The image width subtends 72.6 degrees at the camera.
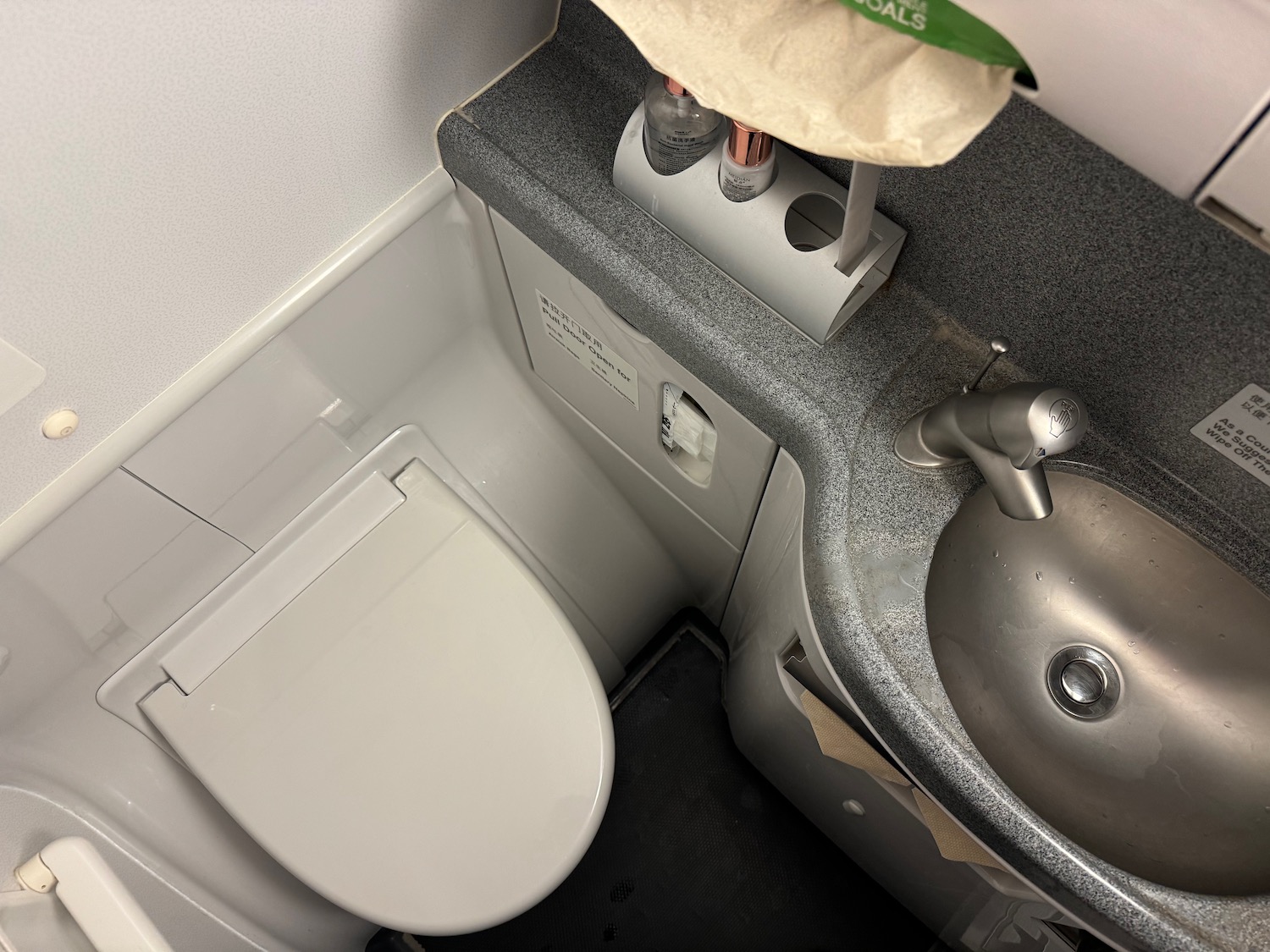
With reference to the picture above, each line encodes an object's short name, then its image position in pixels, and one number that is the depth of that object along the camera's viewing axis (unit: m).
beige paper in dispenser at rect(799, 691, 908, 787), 0.75
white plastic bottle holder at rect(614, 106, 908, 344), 0.68
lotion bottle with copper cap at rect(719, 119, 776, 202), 0.66
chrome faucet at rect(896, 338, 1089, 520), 0.55
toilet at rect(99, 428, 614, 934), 0.95
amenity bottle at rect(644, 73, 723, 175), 0.70
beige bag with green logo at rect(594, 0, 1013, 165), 0.49
